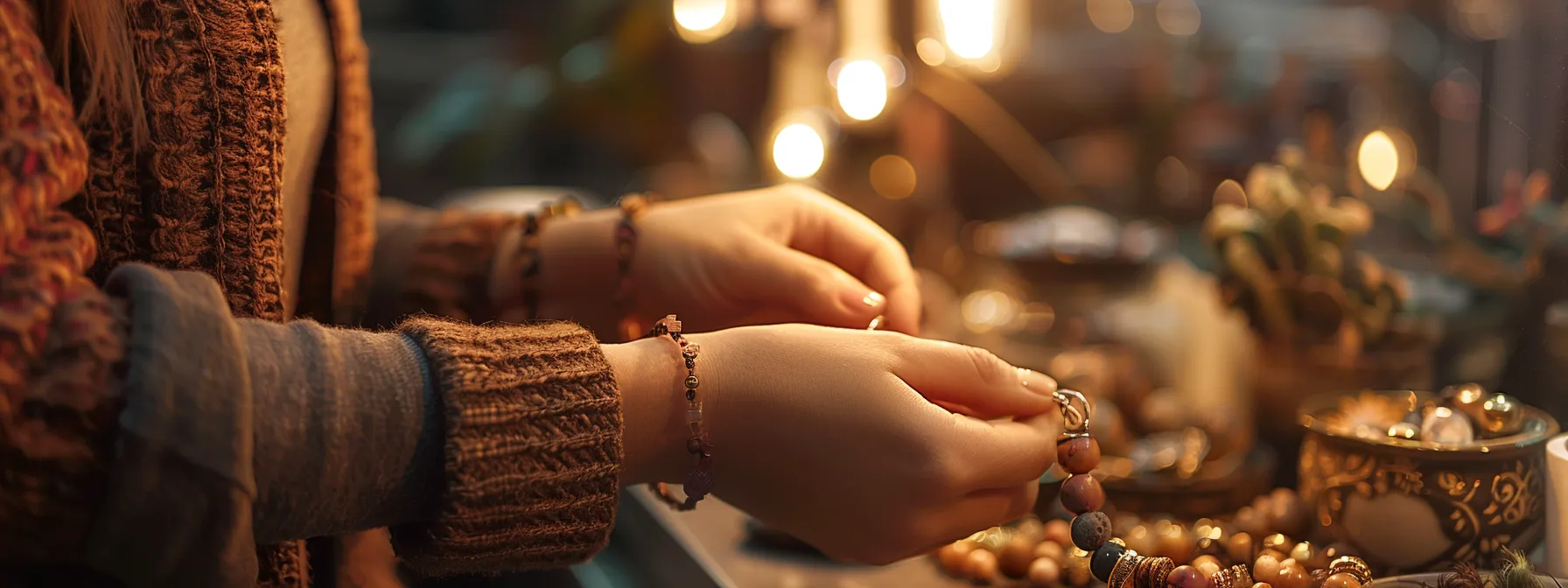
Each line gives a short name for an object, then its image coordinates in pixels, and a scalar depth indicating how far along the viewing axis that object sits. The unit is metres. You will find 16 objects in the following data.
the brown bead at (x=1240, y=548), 0.68
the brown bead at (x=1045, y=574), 0.72
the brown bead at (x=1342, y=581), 0.57
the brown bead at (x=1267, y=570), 0.61
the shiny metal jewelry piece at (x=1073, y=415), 0.65
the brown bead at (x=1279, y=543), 0.67
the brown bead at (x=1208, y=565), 0.59
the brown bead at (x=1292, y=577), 0.60
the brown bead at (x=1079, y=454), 0.63
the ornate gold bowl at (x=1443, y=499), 0.62
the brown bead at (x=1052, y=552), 0.74
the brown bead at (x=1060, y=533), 0.76
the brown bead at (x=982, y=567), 0.74
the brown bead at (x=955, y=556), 0.75
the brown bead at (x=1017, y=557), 0.74
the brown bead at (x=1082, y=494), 0.63
